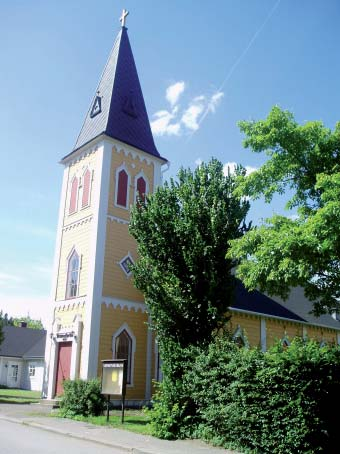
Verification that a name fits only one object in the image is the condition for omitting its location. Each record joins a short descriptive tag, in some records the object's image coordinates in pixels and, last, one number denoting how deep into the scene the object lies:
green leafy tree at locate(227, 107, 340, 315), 10.74
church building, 21.61
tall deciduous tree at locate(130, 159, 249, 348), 15.15
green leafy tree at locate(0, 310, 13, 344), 25.78
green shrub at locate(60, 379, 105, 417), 16.34
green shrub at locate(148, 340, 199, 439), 12.48
